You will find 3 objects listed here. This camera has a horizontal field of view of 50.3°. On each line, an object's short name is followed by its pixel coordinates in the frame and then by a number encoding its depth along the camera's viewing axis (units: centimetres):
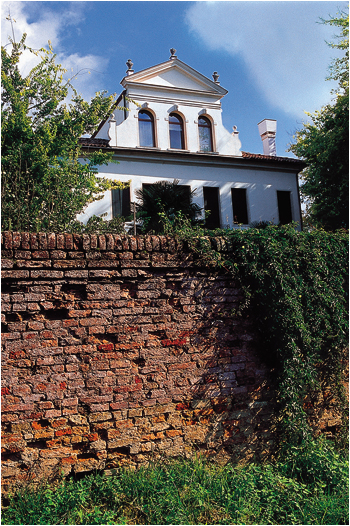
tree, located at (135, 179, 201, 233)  1133
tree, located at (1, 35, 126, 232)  834
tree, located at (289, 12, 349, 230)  1445
